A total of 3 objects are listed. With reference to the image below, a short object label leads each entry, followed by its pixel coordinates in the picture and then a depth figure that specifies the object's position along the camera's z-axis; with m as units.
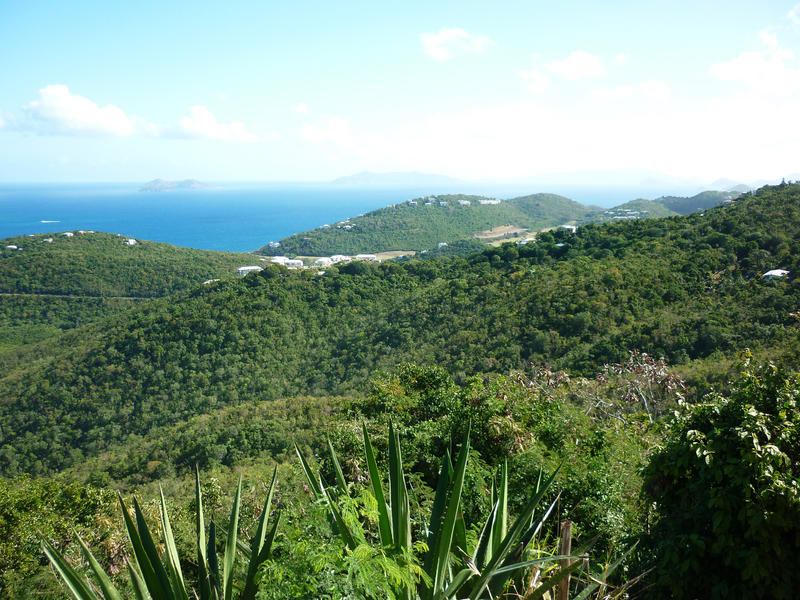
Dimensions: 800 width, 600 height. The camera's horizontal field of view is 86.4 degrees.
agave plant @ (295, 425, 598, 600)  2.20
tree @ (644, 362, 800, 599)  2.70
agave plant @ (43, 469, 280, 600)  1.96
